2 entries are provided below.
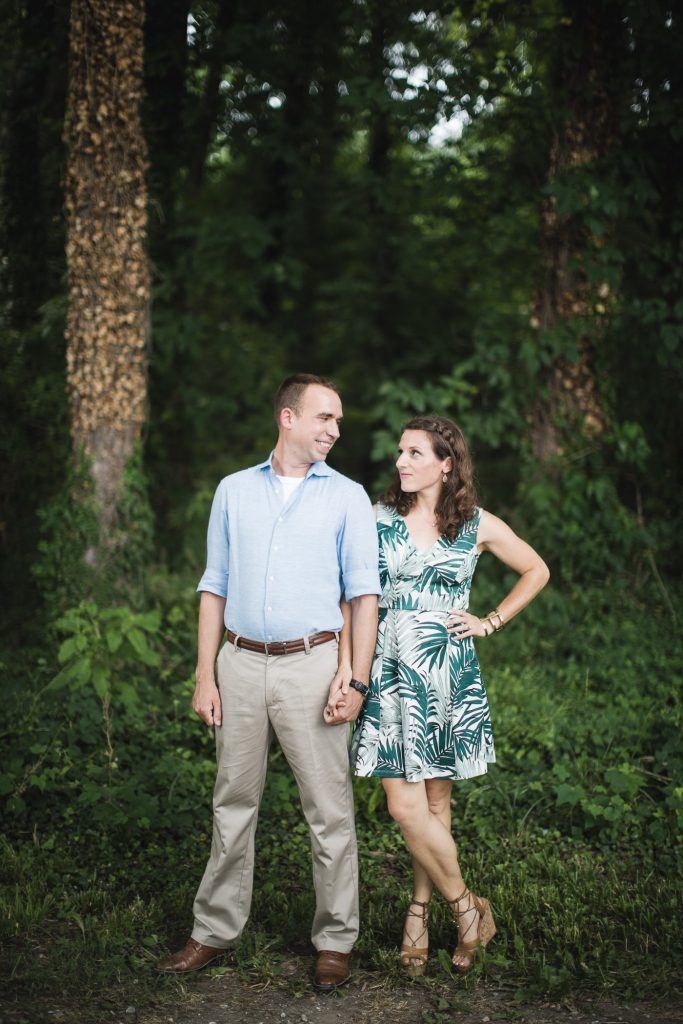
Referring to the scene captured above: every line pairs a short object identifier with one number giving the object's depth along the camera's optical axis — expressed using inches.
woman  138.4
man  134.6
